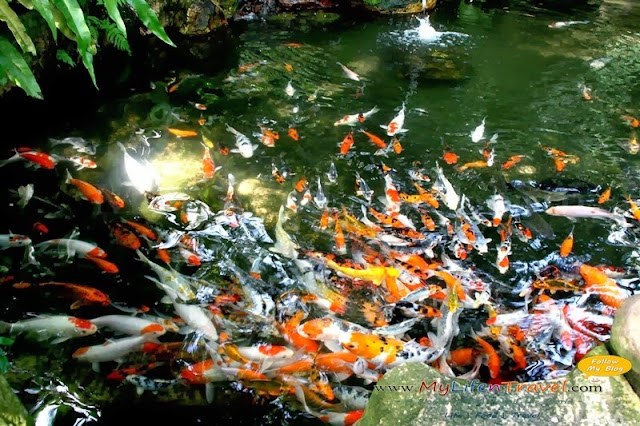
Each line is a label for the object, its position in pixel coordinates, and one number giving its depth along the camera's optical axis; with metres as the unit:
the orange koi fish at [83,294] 4.23
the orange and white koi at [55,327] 3.84
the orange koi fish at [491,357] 3.78
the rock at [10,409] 2.27
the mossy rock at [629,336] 2.61
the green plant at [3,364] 2.61
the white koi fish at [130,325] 3.89
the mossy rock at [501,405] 2.54
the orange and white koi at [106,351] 3.72
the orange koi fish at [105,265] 4.61
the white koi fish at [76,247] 4.68
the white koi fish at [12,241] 4.64
